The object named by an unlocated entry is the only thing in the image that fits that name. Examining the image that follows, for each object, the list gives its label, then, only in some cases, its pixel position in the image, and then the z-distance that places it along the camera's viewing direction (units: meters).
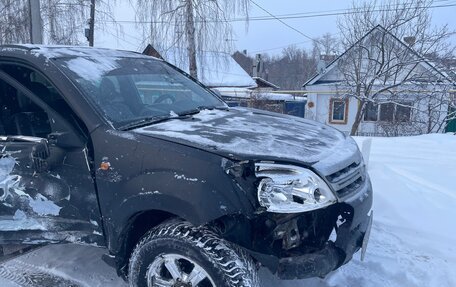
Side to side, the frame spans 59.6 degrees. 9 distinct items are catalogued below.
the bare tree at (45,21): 15.26
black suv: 2.30
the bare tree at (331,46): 19.02
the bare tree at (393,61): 15.63
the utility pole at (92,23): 16.53
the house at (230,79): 14.87
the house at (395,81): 15.69
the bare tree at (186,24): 13.98
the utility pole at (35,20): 9.19
